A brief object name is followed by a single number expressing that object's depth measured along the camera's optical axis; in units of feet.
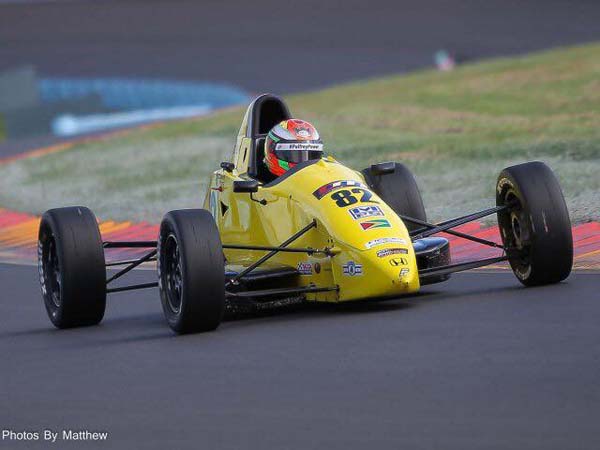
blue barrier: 229.04
